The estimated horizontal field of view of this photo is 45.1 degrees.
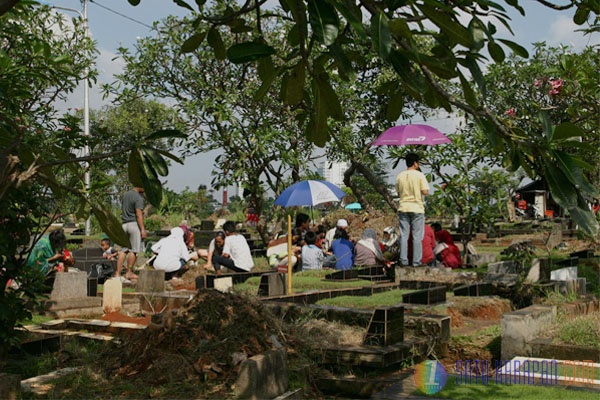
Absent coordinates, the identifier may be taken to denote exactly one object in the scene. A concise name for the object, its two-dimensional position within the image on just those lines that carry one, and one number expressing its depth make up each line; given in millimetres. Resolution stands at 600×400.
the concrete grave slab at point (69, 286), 8898
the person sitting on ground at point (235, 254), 12414
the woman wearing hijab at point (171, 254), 11781
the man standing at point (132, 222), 11648
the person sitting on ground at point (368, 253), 12859
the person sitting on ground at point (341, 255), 13152
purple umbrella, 12828
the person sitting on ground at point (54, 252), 10211
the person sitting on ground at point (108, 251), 14969
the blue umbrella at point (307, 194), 16141
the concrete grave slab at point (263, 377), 4629
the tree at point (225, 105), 15781
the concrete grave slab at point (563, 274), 9734
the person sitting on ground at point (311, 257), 13195
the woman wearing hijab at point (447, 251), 13117
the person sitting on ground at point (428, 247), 11945
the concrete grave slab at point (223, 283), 9455
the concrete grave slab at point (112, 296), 8719
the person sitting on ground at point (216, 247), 13123
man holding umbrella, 10734
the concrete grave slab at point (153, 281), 9945
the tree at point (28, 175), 3438
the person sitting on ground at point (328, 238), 17258
